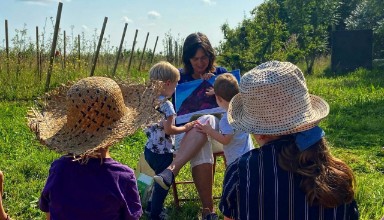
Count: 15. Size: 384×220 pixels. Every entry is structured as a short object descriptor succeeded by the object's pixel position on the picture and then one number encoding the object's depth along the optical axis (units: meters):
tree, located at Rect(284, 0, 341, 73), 18.70
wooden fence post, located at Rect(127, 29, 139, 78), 13.36
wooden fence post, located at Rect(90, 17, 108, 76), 10.73
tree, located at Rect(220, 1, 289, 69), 15.33
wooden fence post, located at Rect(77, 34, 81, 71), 11.05
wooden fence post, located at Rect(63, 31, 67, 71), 10.78
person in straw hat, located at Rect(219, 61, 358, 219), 1.75
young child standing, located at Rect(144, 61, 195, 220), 3.66
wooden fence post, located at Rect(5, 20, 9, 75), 10.49
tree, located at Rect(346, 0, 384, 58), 20.61
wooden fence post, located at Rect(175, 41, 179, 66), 18.35
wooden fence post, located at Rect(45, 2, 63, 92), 9.78
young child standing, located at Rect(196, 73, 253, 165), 3.54
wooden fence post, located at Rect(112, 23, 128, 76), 11.91
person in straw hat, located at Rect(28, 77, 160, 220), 2.06
